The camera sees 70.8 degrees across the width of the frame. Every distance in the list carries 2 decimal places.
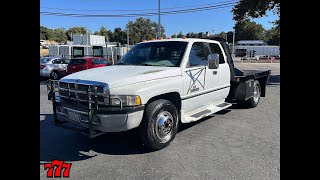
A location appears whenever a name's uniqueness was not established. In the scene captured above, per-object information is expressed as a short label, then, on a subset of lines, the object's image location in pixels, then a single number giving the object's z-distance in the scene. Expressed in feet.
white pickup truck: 10.94
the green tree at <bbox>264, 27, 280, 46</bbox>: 247.61
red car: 41.56
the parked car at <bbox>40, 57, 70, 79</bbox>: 43.73
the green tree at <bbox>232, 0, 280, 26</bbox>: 44.71
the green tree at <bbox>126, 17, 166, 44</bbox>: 225.60
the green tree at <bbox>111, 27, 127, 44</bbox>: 220.14
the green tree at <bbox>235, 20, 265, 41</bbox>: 247.74
